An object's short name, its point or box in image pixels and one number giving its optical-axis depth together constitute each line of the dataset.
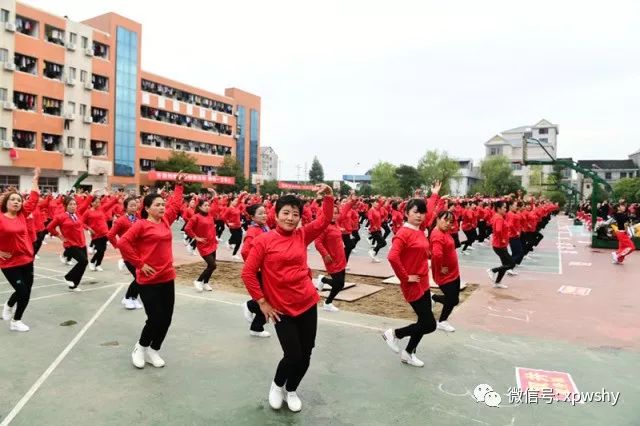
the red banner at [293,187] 67.62
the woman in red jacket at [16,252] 5.81
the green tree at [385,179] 73.12
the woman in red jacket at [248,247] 5.93
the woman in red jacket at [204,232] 8.31
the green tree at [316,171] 115.66
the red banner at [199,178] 45.88
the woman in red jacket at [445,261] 5.82
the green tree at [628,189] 52.45
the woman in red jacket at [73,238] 8.31
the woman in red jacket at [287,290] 3.73
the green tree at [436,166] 67.94
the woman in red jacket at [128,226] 6.88
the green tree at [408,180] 71.94
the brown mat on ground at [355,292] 8.33
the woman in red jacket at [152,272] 4.70
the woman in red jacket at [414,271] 4.88
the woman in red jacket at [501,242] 9.88
